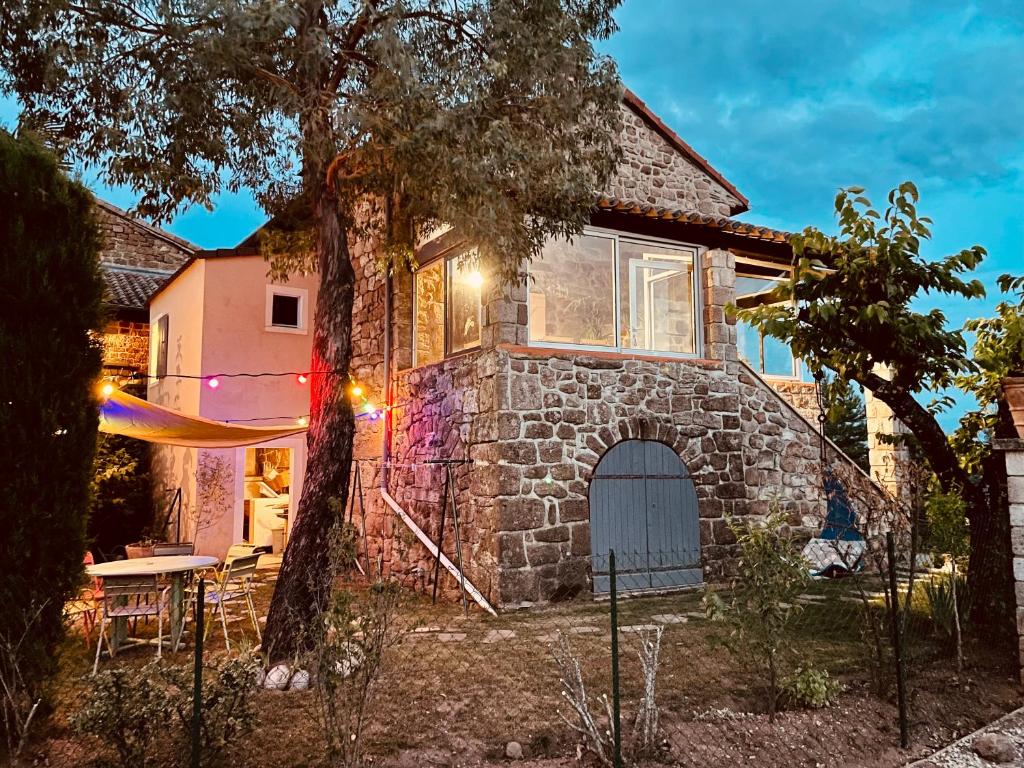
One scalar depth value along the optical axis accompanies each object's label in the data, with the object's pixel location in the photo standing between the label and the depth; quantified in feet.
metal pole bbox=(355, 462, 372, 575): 28.09
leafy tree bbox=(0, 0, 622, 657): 18.62
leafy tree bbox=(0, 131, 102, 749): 11.93
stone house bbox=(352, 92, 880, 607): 24.56
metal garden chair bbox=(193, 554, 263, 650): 19.04
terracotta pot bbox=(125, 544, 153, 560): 28.40
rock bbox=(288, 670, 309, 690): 15.53
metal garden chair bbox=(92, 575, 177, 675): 17.97
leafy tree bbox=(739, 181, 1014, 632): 17.74
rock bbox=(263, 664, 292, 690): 15.55
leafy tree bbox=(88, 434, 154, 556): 38.29
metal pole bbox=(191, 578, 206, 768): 9.89
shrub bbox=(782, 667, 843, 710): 13.69
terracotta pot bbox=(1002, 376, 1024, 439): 15.76
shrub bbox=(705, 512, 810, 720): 12.96
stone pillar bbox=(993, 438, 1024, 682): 15.26
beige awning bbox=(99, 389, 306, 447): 23.13
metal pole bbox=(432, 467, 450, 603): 25.25
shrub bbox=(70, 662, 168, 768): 10.25
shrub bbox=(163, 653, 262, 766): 10.92
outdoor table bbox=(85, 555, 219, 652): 18.34
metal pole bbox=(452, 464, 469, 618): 23.13
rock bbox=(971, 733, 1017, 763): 12.14
